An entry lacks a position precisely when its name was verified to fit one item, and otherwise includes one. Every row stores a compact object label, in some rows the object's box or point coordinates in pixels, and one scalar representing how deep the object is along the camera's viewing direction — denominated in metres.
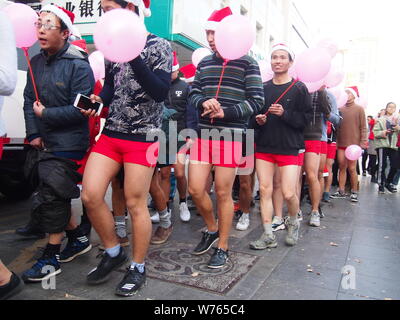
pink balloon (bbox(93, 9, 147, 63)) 2.18
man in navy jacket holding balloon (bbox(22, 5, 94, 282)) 2.78
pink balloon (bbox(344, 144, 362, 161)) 6.75
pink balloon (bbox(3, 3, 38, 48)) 2.98
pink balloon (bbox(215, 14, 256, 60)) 2.94
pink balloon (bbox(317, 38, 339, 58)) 4.26
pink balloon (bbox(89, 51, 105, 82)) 3.79
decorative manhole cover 2.81
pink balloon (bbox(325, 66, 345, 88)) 4.74
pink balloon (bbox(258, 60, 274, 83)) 4.50
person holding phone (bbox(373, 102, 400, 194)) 8.46
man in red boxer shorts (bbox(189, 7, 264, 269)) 3.14
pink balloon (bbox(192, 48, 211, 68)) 5.19
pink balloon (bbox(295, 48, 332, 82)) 3.71
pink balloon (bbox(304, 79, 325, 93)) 4.17
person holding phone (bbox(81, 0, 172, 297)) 2.55
